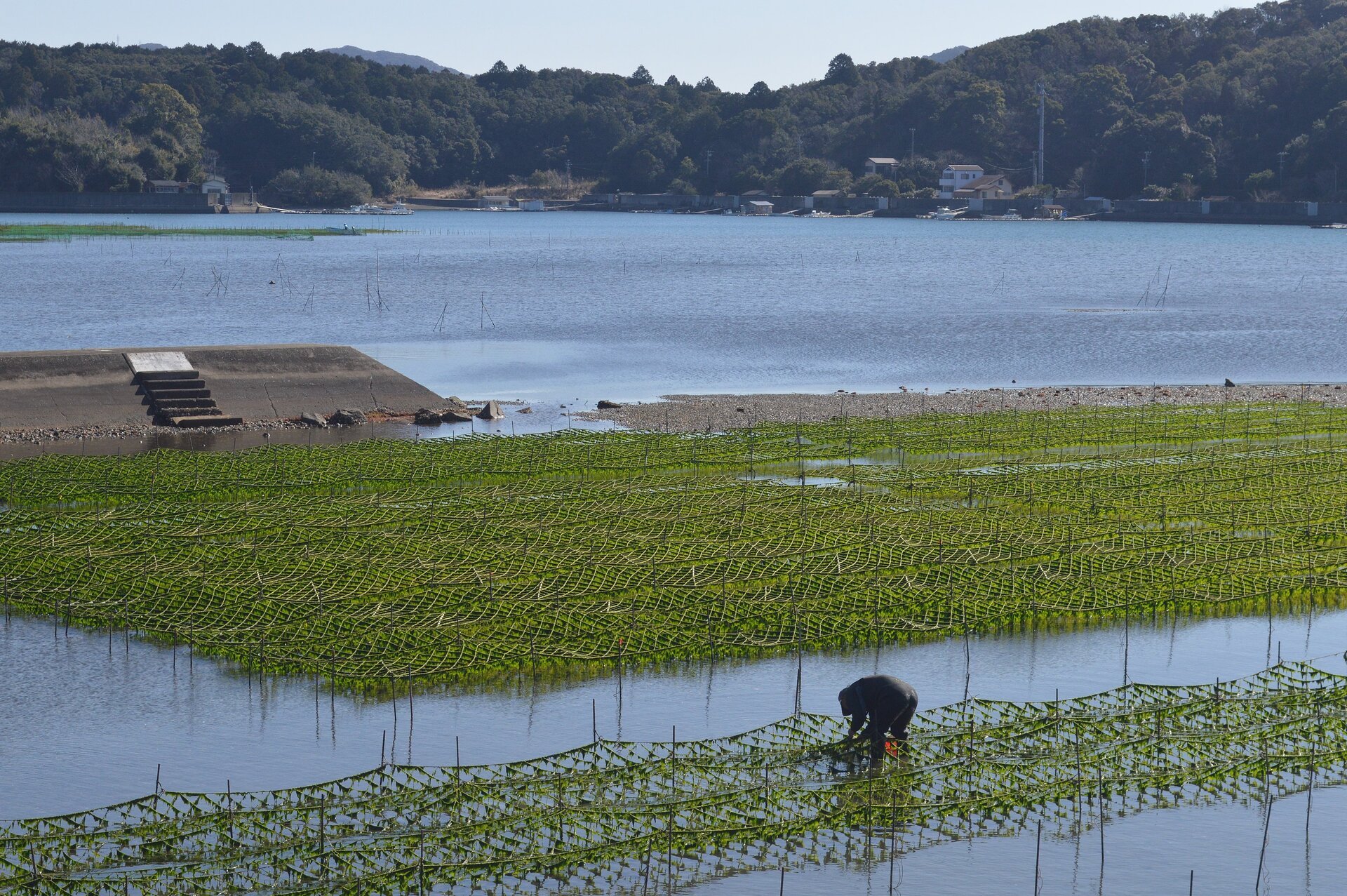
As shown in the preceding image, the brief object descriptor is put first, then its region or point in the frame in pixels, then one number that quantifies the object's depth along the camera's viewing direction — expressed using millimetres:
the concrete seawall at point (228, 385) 51781
